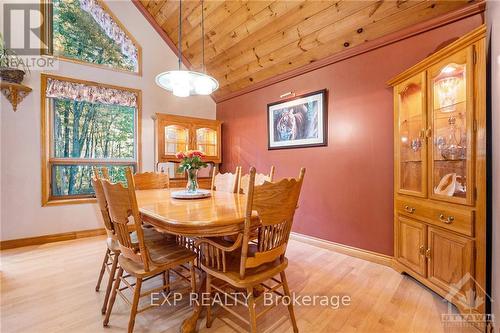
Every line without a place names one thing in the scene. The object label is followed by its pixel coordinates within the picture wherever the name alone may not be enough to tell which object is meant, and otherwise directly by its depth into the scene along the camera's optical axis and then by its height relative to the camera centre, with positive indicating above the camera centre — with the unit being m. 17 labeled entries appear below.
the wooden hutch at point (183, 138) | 3.69 +0.49
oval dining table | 1.22 -0.30
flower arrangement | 1.98 +0.03
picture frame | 2.91 +0.62
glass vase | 2.06 -0.15
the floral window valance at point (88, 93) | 3.09 +1.09
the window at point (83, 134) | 3.12 +0.51
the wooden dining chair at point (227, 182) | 2.45 -0.19
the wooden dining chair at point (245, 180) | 2.32 -0.16
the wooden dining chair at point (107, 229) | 1.54 -0.46
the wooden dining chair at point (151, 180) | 2.71 -0.18
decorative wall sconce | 2.76 +0.96
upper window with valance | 3.22 +2.04
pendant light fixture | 1.93 +0.78
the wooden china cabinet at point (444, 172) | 1.47 -0.06
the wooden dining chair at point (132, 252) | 1.30 -0.58
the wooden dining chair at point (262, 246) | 1.18 -0.48
